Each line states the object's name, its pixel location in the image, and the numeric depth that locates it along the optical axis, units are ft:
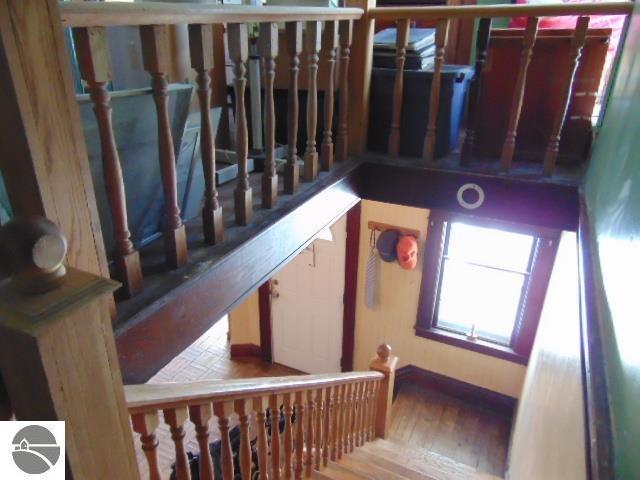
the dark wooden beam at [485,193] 7.28
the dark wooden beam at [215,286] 3.97
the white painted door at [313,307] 14.99
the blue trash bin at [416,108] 7.58
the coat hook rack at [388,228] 13.43
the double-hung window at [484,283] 12.41
